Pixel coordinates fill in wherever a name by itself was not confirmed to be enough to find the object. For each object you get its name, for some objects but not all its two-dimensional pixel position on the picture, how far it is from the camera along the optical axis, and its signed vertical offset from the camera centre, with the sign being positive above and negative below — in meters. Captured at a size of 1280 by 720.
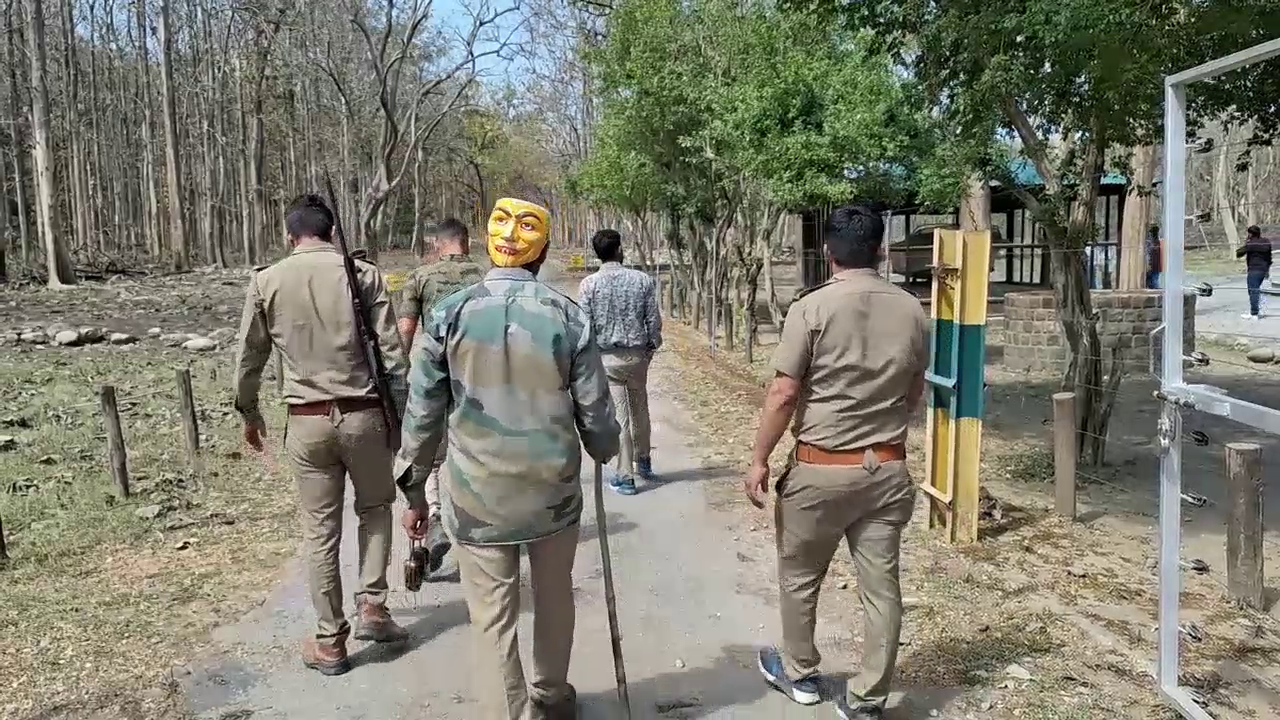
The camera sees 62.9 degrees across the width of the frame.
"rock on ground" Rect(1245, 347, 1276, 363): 12.00 -1.34
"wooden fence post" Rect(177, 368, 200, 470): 8.02 -1.21
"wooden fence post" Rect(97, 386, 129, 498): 7.26 -1.24
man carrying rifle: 4.36 -0.50
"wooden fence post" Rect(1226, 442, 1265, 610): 5.22 -1.41
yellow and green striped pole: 5.80 -0.71
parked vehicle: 19.91 -0.13
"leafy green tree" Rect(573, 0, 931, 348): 13.23 +1.83
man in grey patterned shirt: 7.28 -0.43
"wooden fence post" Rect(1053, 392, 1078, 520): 6.70 -1.32
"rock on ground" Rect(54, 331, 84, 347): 16.64 -1.19
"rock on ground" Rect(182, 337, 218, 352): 16.52 -1.33
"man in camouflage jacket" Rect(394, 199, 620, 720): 3.38 -0.56
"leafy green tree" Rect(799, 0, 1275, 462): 6.23 +1.05
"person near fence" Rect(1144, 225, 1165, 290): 18.52 -0.26
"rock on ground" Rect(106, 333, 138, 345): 16.98 -1.24
